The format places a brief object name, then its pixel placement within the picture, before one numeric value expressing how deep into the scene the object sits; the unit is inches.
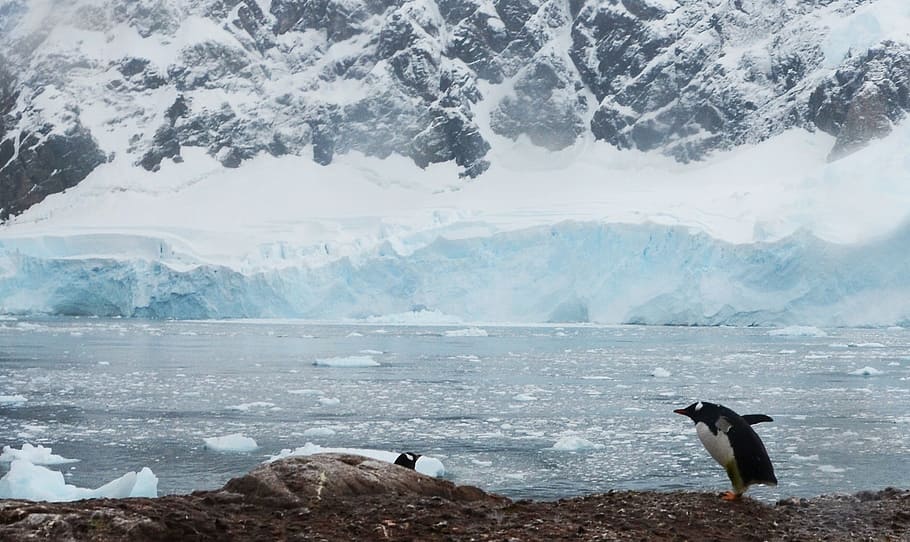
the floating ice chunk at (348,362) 1400.1
